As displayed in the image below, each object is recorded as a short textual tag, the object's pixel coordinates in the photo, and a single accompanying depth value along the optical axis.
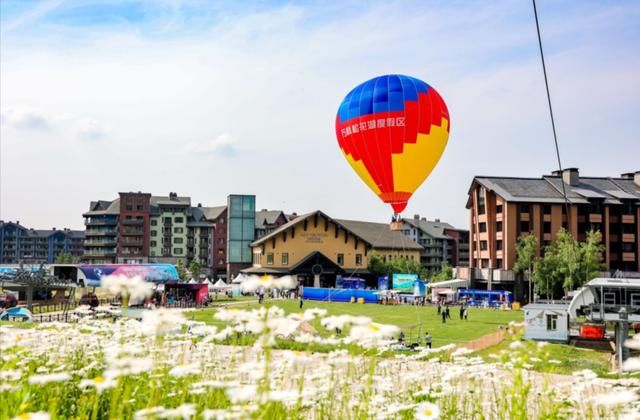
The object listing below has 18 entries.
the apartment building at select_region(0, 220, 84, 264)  159.62
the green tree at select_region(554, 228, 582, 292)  56.26
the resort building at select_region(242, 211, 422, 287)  78.12
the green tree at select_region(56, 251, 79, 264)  132.34
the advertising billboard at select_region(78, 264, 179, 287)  56.25
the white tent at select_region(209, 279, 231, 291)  64.95
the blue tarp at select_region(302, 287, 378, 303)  60.59
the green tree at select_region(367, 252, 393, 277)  83.81
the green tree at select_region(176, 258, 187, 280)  90.31
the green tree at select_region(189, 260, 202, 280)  93.80
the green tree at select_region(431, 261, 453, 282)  81.22
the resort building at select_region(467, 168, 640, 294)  68.19
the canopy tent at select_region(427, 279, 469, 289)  65.56
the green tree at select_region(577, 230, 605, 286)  57.66
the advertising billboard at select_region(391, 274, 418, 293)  64.19
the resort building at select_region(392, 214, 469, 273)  122.25
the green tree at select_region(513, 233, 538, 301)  63.75
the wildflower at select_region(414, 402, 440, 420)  4.44
